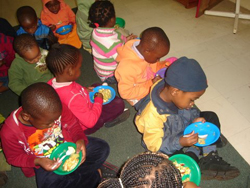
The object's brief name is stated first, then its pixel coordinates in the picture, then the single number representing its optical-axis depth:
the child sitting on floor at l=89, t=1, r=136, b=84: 1.94
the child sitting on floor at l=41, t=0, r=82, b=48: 2.84
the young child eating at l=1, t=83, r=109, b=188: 1.07
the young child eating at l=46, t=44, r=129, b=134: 1.41
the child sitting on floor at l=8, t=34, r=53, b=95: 1.78
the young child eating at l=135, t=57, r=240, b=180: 1.12
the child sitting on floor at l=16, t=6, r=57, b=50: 2.30
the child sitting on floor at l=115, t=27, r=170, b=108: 1.59
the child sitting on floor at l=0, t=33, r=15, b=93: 2.27
